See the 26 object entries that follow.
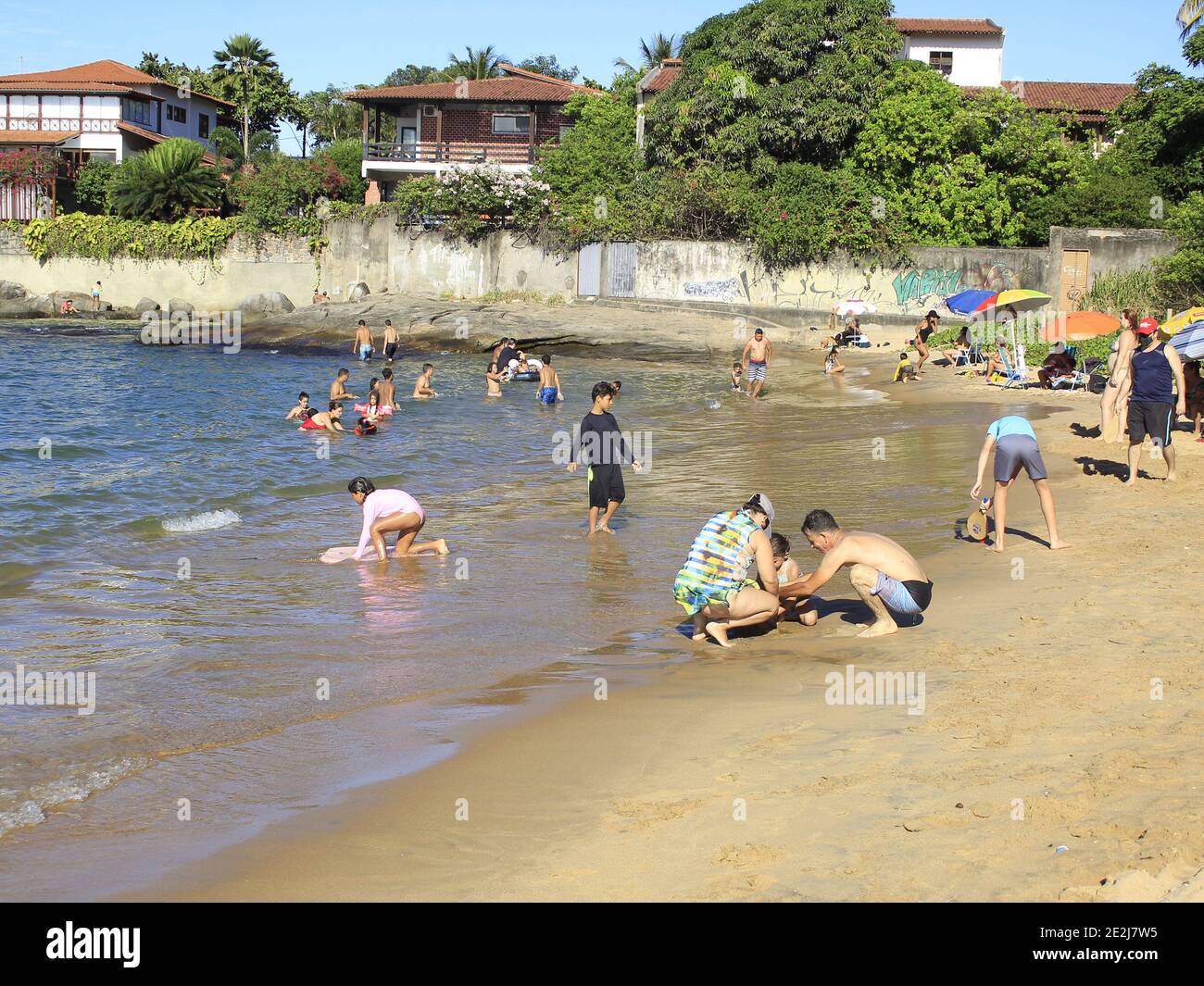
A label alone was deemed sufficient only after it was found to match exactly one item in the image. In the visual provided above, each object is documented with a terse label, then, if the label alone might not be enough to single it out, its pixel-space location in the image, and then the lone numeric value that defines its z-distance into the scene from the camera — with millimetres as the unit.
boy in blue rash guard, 10352
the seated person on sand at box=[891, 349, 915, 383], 24969
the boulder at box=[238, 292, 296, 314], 44875
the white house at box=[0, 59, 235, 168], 54625
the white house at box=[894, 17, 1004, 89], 44094
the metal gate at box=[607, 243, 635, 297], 38250
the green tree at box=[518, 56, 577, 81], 89250
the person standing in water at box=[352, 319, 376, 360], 34562
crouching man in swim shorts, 8258
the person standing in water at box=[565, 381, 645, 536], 11688
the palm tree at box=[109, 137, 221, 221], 48031
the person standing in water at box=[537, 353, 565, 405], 24906
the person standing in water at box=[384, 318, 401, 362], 34681
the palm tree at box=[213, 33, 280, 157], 64438
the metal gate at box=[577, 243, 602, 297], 39688
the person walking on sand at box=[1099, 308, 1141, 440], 14336
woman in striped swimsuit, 8320
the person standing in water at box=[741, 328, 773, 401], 24422
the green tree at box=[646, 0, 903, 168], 35281
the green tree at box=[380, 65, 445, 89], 86062
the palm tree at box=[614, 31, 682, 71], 62125
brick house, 48438
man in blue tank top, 12359
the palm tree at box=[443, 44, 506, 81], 69438
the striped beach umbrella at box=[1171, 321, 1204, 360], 14148
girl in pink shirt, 11148
